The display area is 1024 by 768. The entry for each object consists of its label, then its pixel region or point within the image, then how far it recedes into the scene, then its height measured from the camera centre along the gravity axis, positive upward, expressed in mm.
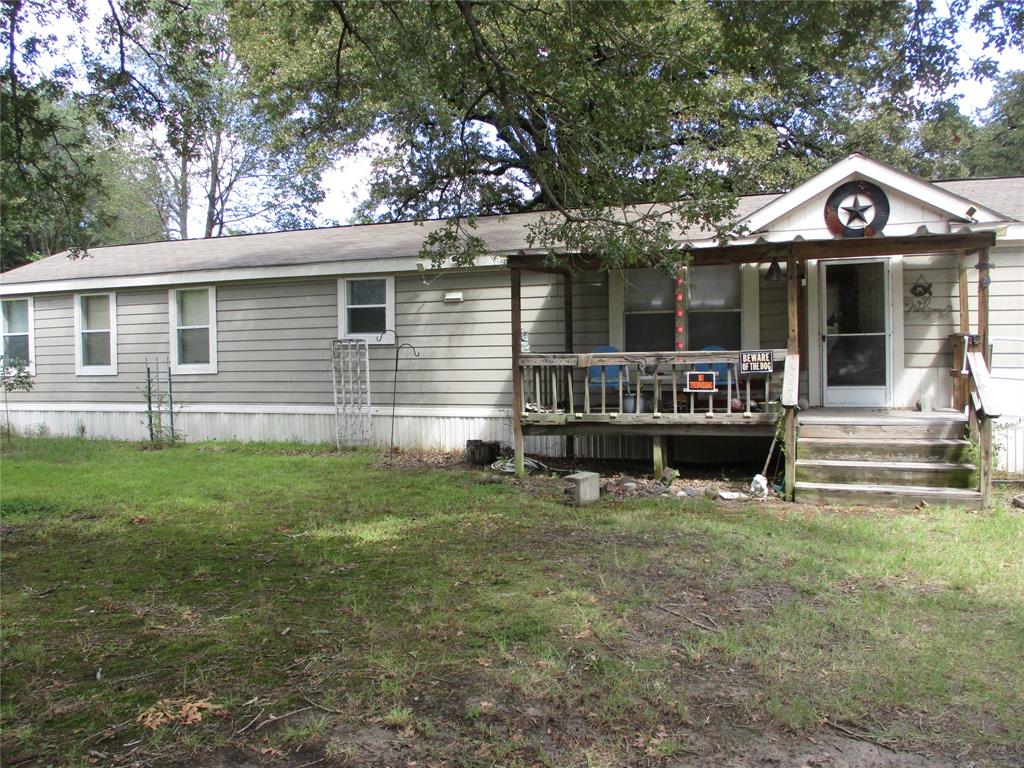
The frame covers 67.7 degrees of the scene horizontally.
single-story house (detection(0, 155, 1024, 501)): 8086 +418
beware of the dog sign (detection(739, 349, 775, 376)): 8297 +24
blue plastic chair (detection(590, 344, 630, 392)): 9633 -144
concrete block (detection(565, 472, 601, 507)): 7652 -1235
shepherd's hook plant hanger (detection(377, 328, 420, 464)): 11664 +300
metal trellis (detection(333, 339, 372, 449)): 11836 -390
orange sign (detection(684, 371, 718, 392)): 8586 -190
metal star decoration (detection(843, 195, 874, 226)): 8773 +1749
